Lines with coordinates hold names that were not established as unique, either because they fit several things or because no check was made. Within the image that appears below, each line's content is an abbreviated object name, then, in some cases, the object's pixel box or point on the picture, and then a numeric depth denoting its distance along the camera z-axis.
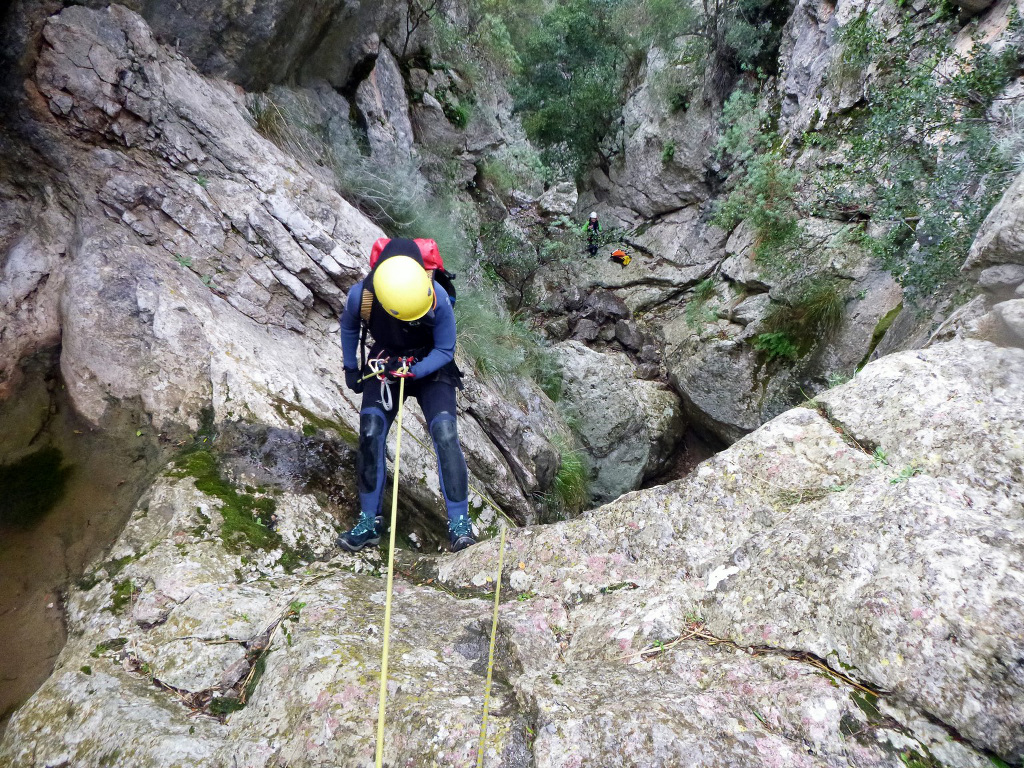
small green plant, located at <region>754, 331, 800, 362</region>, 8.88
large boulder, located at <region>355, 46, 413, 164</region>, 8.69
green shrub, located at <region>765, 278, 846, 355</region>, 8.33
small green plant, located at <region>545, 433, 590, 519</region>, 7.41
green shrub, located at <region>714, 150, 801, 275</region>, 9.30
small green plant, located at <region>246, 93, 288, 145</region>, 6.54
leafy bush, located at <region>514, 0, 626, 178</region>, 14.81
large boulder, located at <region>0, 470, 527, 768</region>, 2.24
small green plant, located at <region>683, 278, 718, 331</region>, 10.73
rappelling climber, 3.77
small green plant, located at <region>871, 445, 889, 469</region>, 3.20
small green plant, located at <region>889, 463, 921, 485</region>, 2.86
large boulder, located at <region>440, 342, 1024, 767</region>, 2.01
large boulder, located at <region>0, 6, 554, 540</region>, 4.20
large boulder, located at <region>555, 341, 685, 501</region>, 9.64
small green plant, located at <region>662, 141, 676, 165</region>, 13.84
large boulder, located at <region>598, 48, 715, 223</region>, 13.59
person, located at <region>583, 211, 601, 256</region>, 14.25
